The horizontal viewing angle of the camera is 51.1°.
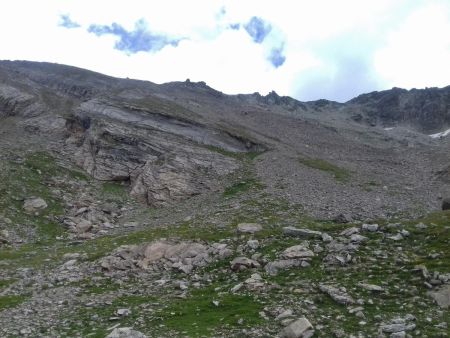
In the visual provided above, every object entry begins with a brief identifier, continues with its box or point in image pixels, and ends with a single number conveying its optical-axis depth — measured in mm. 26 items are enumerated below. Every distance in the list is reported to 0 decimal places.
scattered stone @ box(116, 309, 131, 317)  21188
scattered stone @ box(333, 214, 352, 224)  37531
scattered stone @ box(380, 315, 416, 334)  16844
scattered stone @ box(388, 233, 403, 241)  26352
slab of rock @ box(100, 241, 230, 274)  28545
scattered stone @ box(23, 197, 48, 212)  46625
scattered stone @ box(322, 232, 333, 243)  27511
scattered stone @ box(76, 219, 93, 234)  44312
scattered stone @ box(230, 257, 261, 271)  26016
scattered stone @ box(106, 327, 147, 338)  17469
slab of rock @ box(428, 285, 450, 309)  18938
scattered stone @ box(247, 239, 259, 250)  28750
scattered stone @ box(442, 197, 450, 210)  38247
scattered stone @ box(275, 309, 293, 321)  18812
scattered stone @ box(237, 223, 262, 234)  32531
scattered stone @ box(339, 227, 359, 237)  28109
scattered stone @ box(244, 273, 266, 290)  22812
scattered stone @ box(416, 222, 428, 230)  27562
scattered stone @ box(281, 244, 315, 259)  25781
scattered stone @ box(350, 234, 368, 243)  26639
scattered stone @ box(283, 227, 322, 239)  28789
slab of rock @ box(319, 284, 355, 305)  19844
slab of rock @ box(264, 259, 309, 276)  24812
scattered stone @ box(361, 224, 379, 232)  28203
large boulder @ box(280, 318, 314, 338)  17125
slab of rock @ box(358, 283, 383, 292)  20583
